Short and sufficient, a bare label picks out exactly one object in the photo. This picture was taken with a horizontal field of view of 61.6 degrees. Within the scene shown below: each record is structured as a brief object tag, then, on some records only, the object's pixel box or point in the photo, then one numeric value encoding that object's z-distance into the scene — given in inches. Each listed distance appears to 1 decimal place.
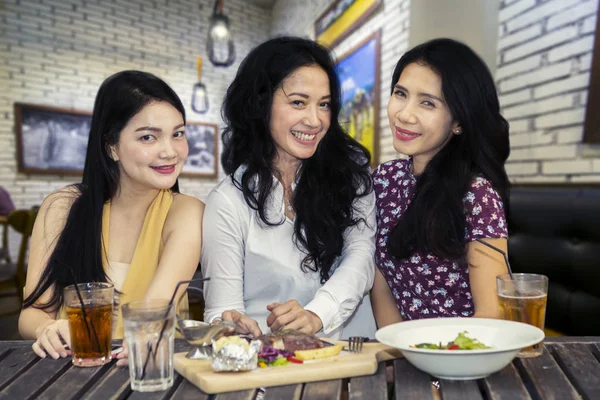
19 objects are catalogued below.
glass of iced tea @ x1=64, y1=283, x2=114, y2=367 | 40.0
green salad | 36.8
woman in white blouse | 63.3
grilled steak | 40.0
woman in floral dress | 59.0
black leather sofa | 67.6
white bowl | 32.9
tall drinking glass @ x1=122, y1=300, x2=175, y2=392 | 34.7
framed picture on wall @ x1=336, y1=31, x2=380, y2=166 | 174.4
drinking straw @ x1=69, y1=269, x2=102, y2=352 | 39.6
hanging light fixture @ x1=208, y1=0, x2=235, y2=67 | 174.2
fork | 39.9
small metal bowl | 42.8
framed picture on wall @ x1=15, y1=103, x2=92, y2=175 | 251.0
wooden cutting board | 34.1
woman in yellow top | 59.2
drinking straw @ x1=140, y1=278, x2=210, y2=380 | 34.6
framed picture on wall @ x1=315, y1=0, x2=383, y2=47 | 179.5
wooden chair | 138.6
